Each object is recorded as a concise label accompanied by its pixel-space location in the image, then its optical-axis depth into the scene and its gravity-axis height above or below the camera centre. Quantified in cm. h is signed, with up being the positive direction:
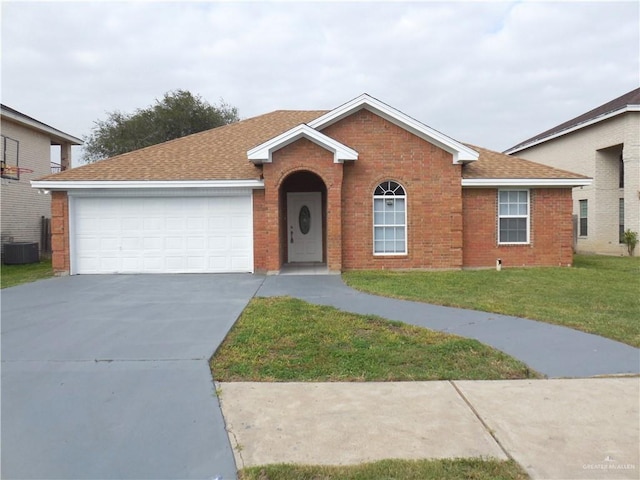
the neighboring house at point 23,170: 1850 +293
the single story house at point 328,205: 1273 +85
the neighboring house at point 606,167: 1961 +308
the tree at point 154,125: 3703 +934
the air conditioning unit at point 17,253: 1736 -70
